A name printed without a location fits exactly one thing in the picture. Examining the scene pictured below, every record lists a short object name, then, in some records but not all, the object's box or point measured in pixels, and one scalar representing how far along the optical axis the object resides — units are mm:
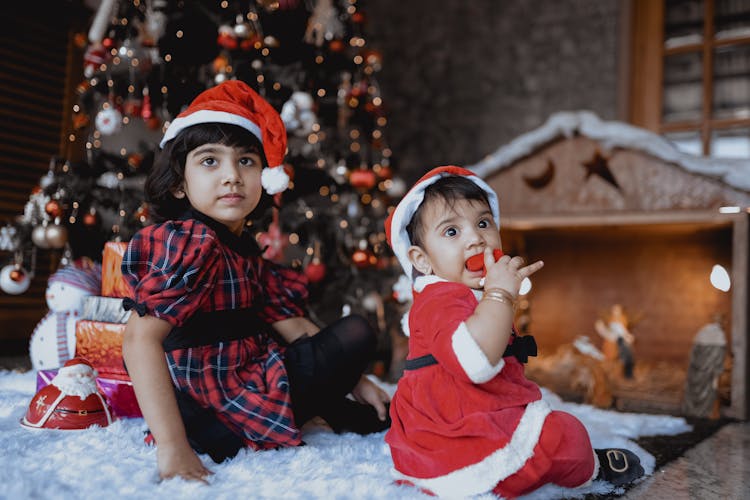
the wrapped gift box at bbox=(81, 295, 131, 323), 1562
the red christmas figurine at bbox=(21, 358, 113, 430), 1282
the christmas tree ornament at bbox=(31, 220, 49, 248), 2143
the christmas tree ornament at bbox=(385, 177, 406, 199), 2732
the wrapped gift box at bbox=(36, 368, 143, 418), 1427
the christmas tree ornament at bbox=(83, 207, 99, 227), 2316
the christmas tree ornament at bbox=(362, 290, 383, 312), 2395
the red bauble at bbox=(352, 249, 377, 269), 2324
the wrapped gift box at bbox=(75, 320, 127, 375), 1481
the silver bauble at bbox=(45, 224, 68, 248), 2133
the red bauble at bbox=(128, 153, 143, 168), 2445
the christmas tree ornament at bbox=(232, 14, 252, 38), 2270
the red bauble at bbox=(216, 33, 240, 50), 2236
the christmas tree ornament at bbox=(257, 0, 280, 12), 2385
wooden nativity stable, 1988
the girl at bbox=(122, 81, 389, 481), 1063
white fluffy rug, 930
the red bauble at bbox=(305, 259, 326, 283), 2320
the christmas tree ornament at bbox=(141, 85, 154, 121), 2316
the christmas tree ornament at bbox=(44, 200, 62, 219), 2160
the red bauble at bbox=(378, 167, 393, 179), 2695
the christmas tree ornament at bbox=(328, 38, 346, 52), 2613
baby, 956
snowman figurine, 1791
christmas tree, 2256
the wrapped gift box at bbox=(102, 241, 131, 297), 1608
